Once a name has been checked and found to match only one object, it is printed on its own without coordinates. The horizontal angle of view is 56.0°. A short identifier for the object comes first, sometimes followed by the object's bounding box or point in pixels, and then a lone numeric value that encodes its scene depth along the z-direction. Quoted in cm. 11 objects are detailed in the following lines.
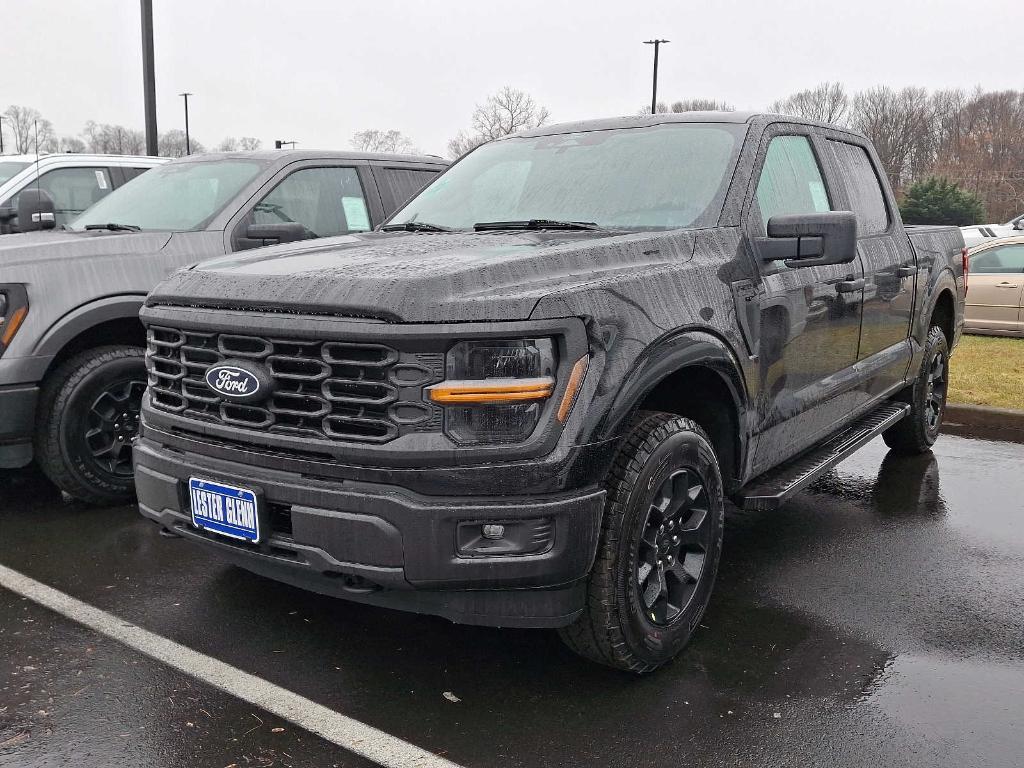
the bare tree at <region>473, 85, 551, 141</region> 5825
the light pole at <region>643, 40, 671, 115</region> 4569
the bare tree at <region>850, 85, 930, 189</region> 7025
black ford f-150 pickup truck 276
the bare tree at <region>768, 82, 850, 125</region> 7512
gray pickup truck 466
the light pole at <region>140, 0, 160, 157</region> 1474
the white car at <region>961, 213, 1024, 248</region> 2169
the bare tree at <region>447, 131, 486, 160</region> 5972
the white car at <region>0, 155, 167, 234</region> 912
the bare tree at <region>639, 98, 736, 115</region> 5758
